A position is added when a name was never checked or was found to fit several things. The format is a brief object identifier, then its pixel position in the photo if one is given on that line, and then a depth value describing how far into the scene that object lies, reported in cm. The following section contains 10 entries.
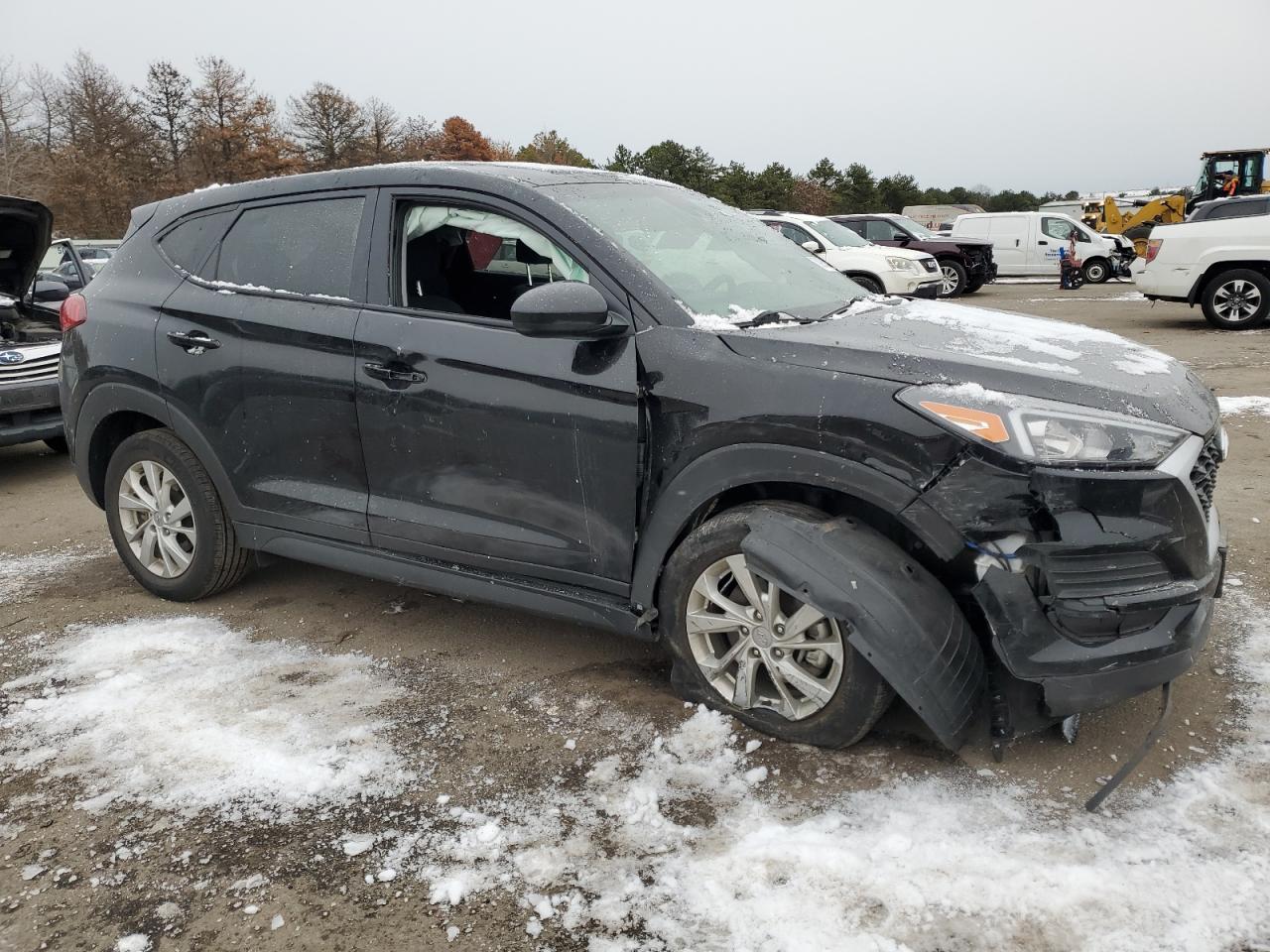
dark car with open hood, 658
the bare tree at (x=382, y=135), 5984
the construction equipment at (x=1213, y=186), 2681
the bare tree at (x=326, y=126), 5600
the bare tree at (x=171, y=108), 4978
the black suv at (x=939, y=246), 1858
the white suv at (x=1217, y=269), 1148
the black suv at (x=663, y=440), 250
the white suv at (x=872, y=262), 1500
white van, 2175
